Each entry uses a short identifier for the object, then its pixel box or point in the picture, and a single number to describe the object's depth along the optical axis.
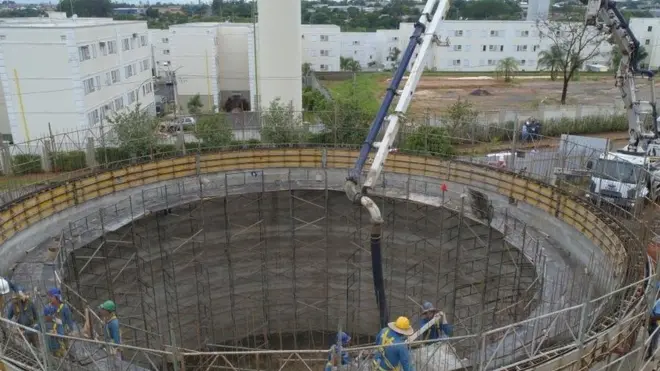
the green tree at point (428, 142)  20.91
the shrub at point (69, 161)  21.33
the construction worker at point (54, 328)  7.66
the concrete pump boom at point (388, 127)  11.20
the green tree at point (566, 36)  39.53
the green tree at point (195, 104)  36.97
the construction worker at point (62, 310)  8.25
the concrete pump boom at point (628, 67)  15.91
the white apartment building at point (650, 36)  55.66
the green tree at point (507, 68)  50.16
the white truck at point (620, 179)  16.58
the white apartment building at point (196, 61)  37.84
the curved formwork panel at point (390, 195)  7.64
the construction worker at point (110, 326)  8.01
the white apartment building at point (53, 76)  23.99
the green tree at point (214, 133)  22.02
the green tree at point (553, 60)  47.06
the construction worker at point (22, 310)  8.16
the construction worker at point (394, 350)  6.70
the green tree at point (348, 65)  55.69
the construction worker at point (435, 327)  9.12
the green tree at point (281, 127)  21.67
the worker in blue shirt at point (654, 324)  8.29
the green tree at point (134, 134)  21.02
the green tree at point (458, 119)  25.03
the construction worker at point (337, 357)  6.43
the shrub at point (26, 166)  20.16
